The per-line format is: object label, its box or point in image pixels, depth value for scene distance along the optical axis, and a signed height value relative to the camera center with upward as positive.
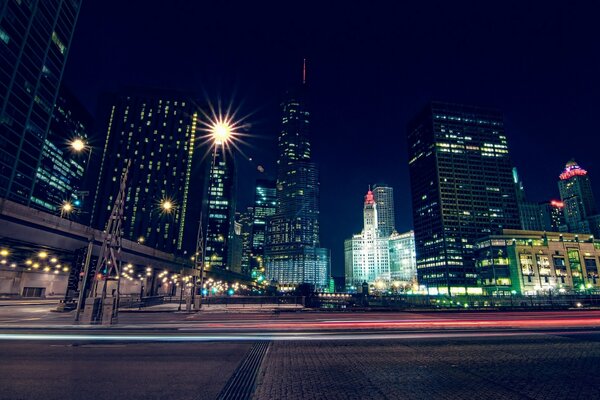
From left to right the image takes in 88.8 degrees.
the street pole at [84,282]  23.73 -0.29
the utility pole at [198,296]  36.75 -1.83
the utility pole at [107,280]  21.61 -0.17
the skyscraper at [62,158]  125.43 +54.11
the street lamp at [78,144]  27.40 +11.67
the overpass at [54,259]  29.67 +3.18
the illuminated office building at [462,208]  179.88 +45.58
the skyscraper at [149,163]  134.75 +52.73
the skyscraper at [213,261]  195.62 +12.34
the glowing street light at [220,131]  26.48 +12.74
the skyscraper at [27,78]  79.50 +55.46
